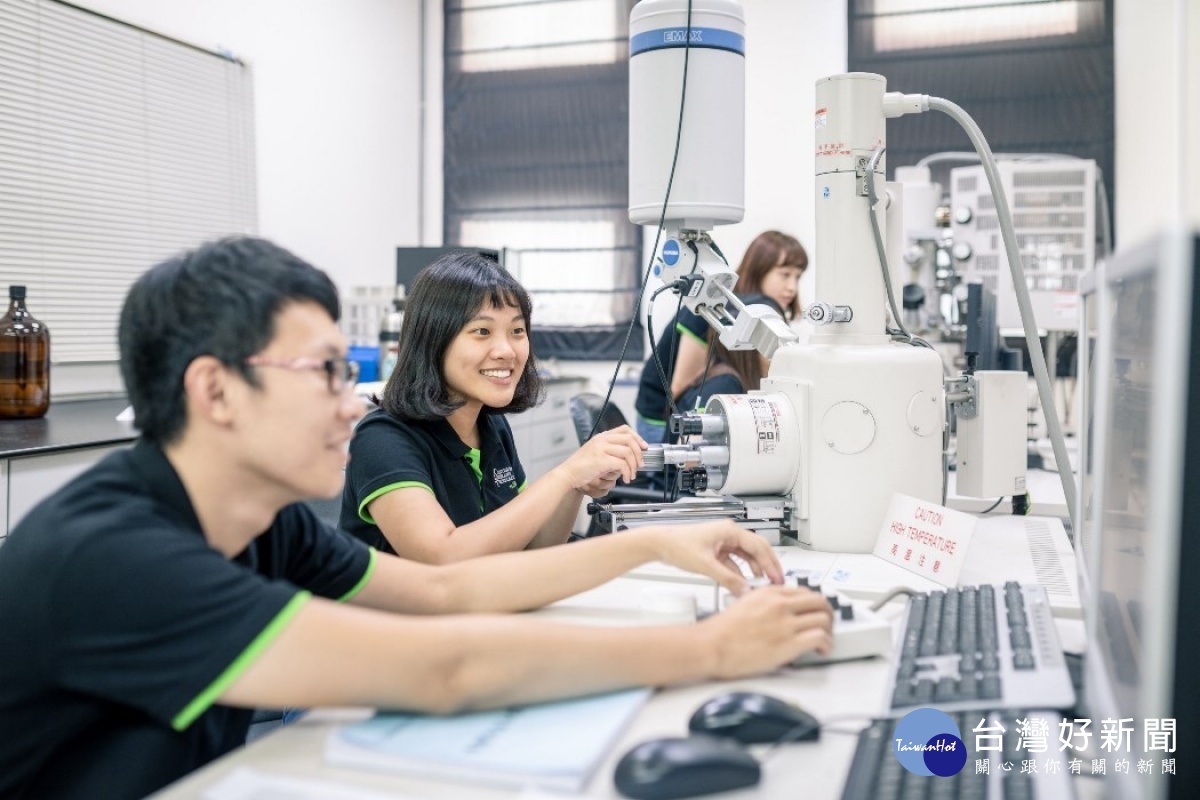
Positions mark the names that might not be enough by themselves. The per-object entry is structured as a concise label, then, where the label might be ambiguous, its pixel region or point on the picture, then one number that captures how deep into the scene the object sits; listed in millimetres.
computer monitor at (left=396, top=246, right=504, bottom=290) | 3732
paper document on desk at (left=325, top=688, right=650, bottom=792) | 688
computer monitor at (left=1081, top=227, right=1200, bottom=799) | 454
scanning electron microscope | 1479
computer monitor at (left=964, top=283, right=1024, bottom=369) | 1892
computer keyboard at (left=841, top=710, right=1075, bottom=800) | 634
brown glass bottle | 2232
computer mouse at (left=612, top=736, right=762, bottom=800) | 652
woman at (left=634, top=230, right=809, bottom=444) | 2861
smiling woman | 1356
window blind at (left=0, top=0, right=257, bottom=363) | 2695
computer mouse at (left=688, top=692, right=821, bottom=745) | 739
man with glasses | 708
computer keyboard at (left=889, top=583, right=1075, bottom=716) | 780
